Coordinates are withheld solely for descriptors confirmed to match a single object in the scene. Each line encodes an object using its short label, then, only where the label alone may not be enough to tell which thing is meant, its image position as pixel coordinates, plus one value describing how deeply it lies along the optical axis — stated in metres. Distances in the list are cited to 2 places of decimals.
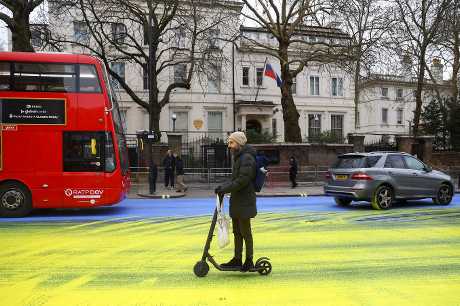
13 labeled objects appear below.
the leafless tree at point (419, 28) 29.86
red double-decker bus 12.55
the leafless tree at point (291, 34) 25.17
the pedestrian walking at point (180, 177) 20.77
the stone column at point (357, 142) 27.55
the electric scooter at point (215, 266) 6.05
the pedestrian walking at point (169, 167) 21.55
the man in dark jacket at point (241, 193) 5.88
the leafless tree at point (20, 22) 20.84
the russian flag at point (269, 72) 28.61
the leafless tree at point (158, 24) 25.75
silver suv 13.55
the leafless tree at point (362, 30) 24.14
